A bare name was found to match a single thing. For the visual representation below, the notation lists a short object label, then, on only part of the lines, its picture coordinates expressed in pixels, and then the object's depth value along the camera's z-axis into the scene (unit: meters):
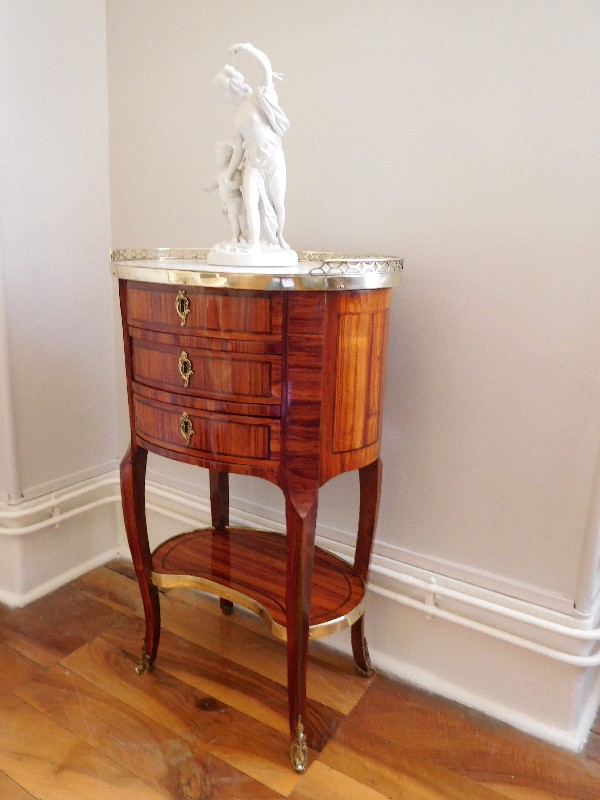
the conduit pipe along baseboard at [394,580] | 1.26
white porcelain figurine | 1.13
